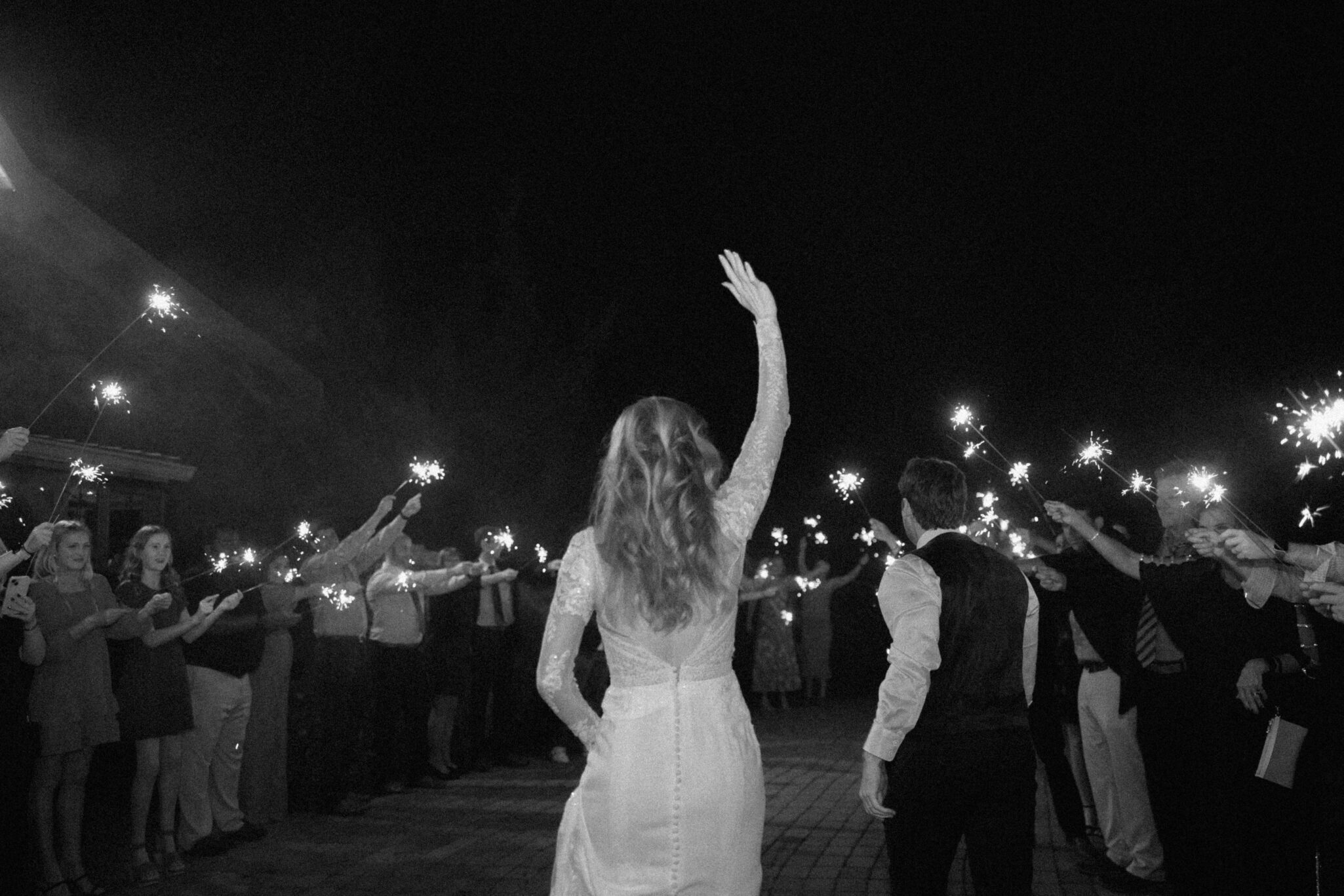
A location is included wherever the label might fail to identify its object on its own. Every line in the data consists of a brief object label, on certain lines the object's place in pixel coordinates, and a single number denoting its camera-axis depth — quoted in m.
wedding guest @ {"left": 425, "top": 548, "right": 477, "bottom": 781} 11.48
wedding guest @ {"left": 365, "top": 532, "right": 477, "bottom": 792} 10.30
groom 4.13
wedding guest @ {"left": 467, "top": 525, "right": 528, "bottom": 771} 12.23
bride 3.12
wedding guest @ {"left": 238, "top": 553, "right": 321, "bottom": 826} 8.72
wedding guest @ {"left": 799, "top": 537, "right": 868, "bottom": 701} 19.81
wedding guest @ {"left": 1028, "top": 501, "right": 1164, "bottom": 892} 6.66
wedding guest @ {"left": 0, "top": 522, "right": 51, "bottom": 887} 6.09
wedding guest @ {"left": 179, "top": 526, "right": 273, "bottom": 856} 7.83
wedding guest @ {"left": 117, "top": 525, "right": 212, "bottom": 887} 7.19
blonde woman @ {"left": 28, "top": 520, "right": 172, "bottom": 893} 6.41
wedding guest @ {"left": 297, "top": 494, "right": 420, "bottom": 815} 9.38
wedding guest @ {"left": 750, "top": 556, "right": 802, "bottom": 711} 18.75
